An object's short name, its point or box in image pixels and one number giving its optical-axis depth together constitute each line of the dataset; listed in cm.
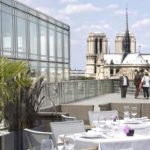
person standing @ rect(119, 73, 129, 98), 2278
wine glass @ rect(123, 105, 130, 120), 849
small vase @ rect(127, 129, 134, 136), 615
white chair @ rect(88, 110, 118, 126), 837
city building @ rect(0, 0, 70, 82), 2018
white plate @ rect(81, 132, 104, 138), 612
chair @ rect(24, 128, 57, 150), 630
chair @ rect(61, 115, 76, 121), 866
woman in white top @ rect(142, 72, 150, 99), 2155
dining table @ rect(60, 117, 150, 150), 584
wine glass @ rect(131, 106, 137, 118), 1043
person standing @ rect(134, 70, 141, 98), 2247
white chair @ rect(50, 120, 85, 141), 657
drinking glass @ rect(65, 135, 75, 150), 541
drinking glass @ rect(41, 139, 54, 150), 483
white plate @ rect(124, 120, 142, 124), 768
